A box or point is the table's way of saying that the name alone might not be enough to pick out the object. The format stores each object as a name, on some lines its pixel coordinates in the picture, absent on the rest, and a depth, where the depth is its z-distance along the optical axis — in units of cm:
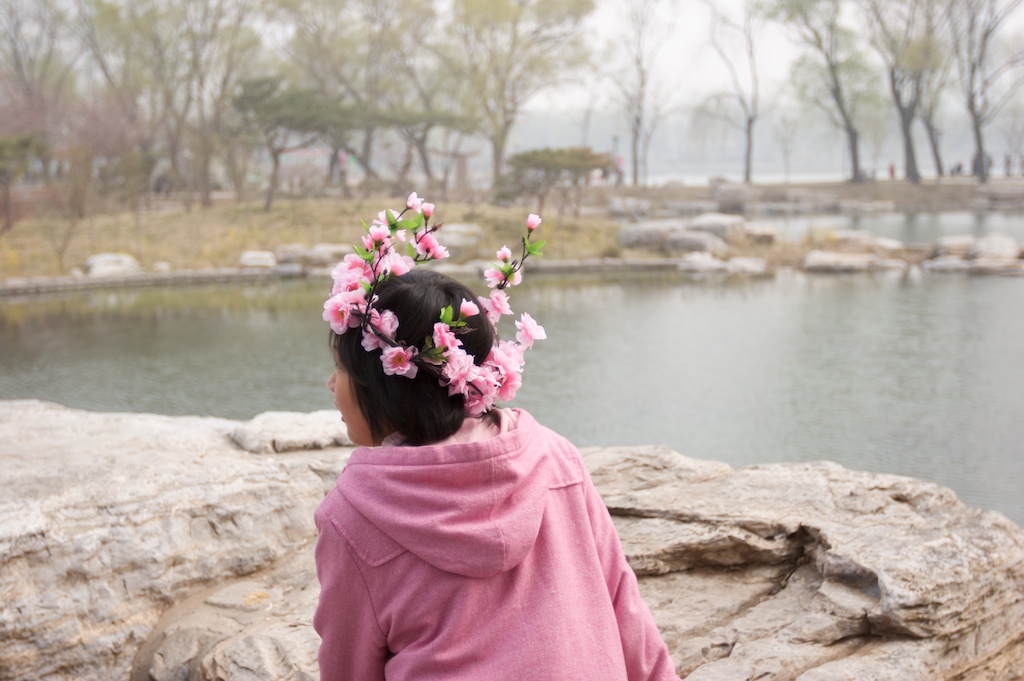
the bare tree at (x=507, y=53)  2195
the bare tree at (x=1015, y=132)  3419
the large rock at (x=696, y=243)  1381
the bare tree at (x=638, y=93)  2692
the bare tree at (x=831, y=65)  2662
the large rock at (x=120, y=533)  194
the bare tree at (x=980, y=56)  2575
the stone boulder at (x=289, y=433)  264
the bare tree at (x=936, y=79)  2580
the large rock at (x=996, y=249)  1217
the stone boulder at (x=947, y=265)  1188
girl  107
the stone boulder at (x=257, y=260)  1254
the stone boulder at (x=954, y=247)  1280
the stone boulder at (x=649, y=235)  1431
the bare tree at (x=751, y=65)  2716
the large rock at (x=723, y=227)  1475
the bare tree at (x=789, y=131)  3850
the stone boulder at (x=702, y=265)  1237
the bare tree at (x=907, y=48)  2545
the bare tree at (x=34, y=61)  2378
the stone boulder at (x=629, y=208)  1972
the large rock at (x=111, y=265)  1200
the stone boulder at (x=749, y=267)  1212
